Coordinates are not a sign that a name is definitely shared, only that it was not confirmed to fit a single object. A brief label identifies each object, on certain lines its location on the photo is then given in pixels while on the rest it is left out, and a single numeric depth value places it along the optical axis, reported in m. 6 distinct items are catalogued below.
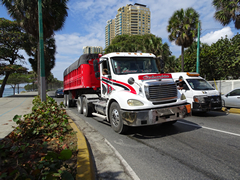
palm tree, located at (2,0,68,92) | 15.92
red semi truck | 5.18
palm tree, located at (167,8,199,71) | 20.16
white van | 8.53
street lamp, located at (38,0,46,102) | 9.57
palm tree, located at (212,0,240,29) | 17.04
